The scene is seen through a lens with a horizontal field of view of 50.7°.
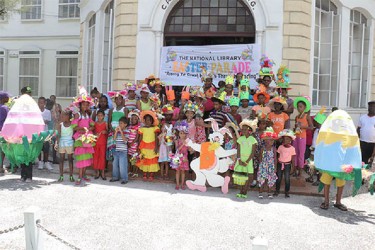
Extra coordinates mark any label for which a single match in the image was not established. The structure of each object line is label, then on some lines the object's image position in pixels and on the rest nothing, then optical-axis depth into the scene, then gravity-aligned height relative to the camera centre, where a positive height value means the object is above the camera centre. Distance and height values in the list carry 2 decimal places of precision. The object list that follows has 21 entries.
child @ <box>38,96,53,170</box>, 8.95 -0.80
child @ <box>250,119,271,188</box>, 7.16 -0.42
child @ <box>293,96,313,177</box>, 7.62 -0.21
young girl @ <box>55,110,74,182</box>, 7.64 -0.57
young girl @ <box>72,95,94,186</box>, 7.53 -0.54
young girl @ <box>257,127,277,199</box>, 6.90 -0.91
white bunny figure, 7.20 -0.91
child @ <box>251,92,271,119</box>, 7.36 +0.15
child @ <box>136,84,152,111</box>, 8.06 +0.19
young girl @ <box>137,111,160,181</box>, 7.68 -0.60
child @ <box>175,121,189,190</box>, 7.32 -0.74
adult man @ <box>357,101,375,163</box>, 8.36 -0.31
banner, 9.20 +1.20
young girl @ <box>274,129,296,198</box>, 6.89 -0.73
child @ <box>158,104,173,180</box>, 7.60 -0.50
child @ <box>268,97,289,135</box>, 7.32 -0.02
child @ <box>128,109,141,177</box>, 7.73 -0.49
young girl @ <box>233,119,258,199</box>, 6.86 -0.75
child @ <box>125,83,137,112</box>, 8.34 +0.25
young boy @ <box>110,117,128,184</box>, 7.64 -0.74
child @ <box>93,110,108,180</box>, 7.91 -0.67
